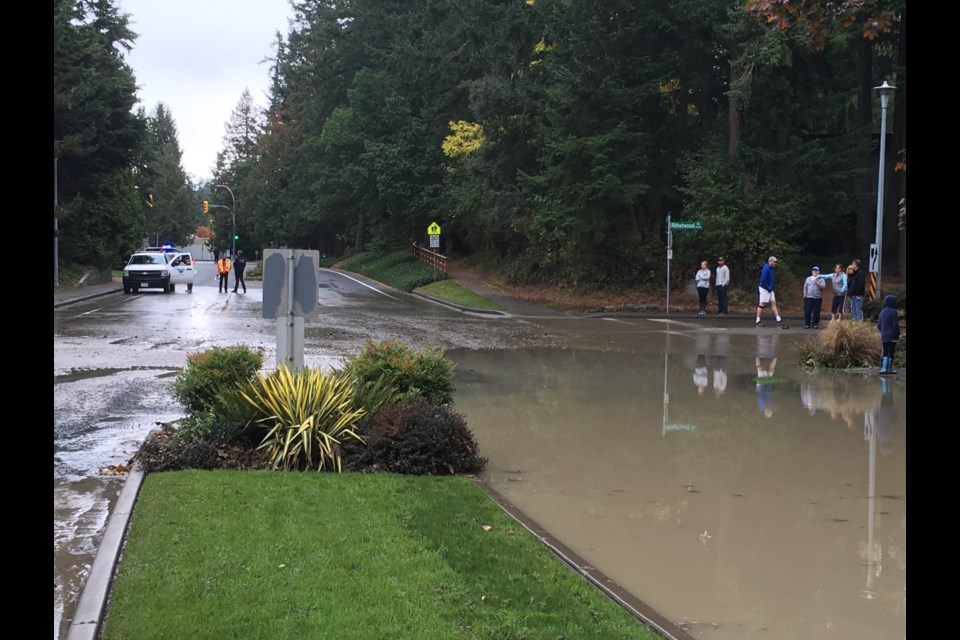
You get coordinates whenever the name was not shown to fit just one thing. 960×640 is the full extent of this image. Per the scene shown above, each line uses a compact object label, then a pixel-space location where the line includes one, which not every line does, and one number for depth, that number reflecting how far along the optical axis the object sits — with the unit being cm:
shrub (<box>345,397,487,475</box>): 880
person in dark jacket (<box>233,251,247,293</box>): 3944
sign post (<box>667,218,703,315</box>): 3110
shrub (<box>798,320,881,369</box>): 1769
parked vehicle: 3934
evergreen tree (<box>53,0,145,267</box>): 3659
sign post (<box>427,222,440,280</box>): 4555
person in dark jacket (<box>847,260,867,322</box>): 2498
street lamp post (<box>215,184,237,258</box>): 9514
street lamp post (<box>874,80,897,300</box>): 2719
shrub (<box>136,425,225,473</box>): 862
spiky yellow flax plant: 866
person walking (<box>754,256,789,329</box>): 2769
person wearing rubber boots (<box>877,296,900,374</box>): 1593
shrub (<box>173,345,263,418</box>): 989
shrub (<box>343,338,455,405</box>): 1038
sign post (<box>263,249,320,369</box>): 1002
